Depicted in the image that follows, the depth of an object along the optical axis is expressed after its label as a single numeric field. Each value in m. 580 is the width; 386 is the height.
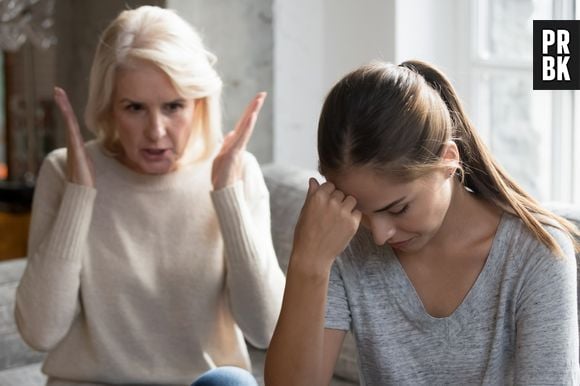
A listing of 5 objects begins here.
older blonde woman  2.02
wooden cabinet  3.78
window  2.63
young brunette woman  1.46
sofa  2.31
